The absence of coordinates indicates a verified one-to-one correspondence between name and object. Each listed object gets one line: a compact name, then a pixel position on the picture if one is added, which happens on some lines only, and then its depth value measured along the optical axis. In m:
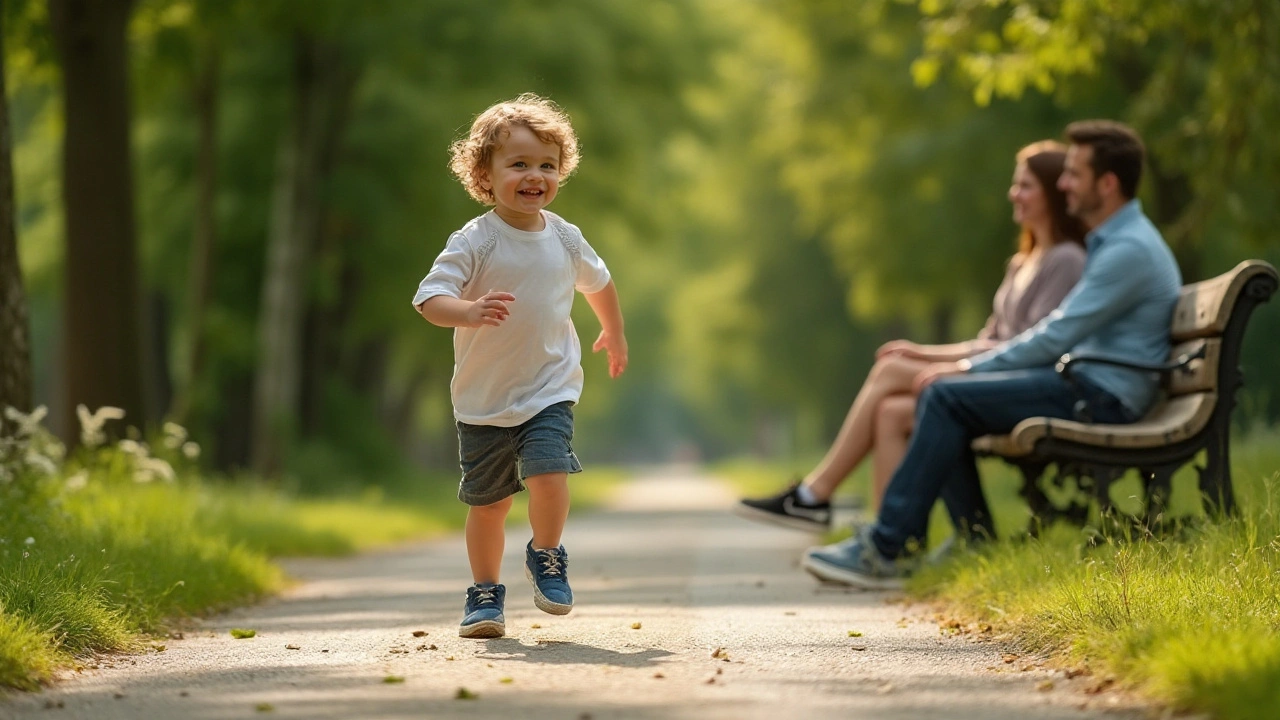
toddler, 13.01
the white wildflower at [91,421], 20.27
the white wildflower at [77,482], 19.55
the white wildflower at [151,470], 21.36
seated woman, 18.02
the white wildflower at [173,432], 23.42
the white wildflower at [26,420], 18.67
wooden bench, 15.58
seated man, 16.45
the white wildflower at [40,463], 18.16
